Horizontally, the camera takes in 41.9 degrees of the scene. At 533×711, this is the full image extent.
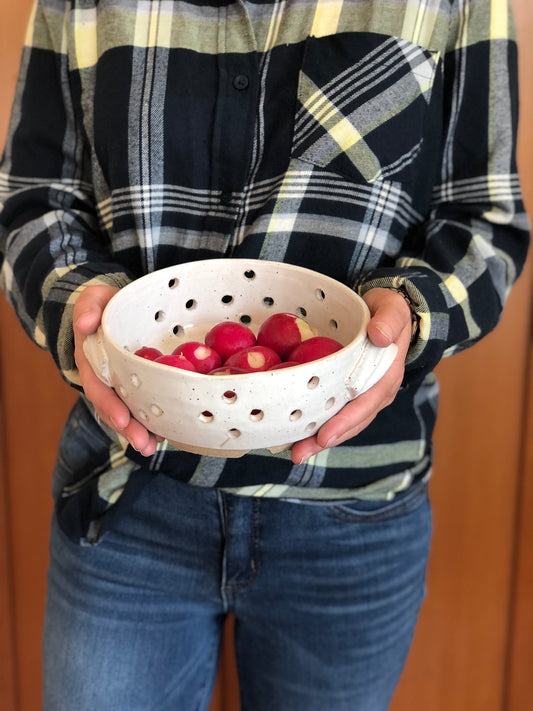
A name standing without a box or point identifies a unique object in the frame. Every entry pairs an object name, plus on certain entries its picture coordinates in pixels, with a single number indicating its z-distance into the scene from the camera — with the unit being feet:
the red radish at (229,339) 1.96
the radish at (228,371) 1.71
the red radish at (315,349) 1.76
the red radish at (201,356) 1.87
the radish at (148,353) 1.80
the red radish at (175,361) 1.70
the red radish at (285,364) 1.71
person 2.27
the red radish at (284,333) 1.93
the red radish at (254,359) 1.79
